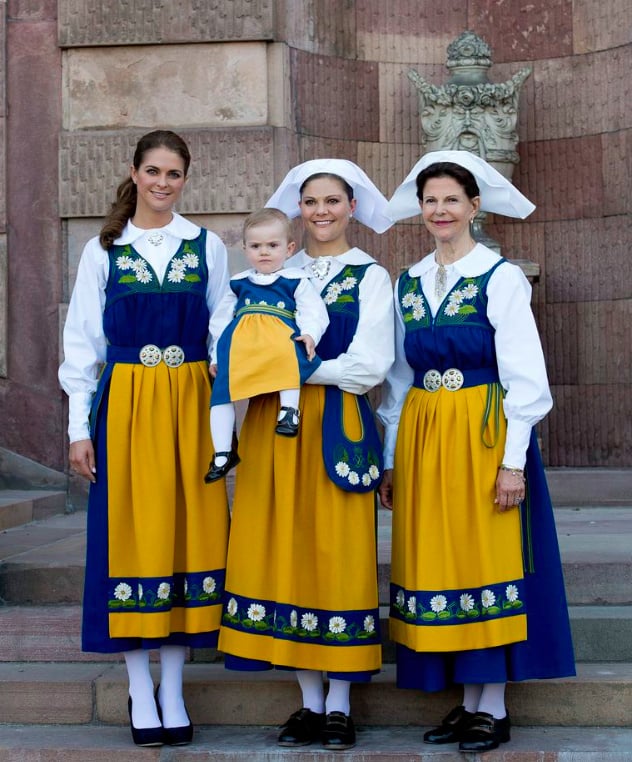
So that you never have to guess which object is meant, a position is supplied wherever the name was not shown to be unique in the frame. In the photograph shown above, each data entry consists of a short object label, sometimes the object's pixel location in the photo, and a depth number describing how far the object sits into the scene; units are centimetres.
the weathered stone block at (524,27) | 768
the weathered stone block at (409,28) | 770
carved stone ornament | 721
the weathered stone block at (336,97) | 730
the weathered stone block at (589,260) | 745
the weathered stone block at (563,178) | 755
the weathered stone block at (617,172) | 742
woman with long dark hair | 408
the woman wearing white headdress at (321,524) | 400
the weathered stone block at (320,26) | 716
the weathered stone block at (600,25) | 745
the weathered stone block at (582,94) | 745
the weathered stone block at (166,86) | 700
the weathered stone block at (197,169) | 697
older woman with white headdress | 394
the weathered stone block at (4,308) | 703
